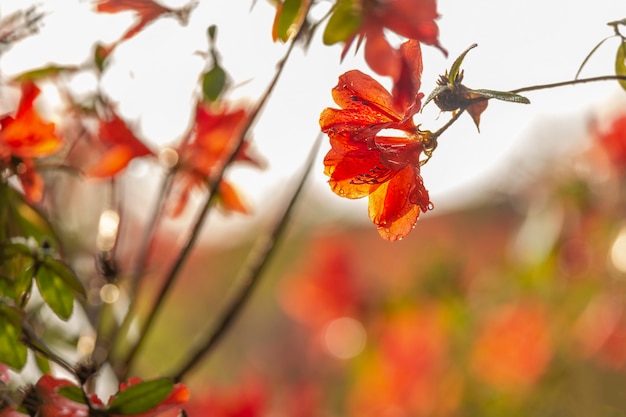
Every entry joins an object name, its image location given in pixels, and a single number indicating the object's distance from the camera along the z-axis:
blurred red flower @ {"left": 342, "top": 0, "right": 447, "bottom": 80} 0.57
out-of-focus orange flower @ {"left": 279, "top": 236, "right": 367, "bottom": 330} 1.74
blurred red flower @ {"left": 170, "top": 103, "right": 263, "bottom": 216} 0.75
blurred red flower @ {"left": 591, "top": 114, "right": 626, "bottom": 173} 1.44
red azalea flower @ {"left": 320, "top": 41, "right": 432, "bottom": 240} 0.57
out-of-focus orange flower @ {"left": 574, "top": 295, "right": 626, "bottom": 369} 1.54
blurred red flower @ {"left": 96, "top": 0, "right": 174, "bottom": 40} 0.64
